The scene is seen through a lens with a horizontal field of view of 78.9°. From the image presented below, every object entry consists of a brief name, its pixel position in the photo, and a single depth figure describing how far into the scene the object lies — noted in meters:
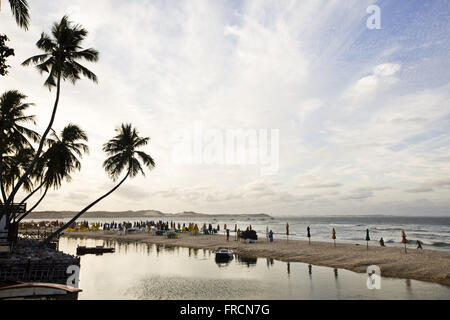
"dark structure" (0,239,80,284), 16.45
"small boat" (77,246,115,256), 33.88
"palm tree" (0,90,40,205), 24.30
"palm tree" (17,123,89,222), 26.77
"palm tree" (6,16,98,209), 22.02
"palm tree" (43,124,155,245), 30.53
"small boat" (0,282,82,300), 9.89
